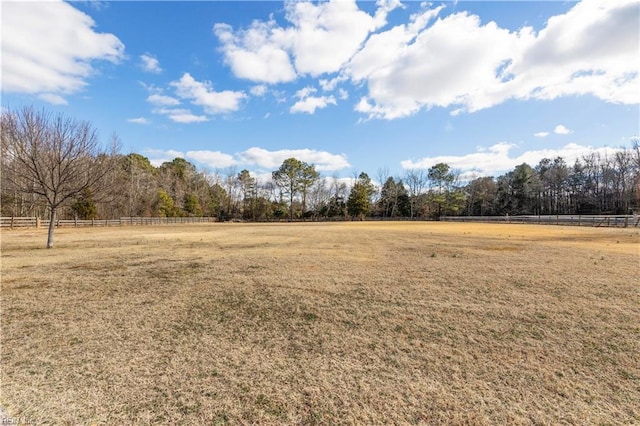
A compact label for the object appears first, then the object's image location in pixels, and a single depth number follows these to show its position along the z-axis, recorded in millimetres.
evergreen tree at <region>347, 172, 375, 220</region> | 64250
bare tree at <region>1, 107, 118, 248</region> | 13468
